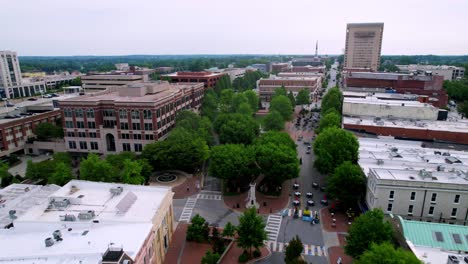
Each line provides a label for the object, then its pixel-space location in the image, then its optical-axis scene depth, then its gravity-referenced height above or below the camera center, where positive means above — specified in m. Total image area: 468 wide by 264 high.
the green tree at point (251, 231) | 40.94 -23.25
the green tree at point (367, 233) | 36.16 -20.87
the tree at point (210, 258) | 38.19 -25.03
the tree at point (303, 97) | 144.88 -19.13
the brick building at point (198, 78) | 156.12 -10.75
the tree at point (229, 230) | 43.69 -24.44
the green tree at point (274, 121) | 100.06 -21.17
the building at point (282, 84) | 169.12 -16.02
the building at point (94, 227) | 31.67 -20.32
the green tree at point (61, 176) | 57.81 -22.09
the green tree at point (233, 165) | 60.00 -21.19
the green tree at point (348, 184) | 52.82 -22.01
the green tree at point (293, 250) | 38.81 -24.35
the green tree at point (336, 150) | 61.06 -19.06
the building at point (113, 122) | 82.75 -17.76
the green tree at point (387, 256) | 28.33 -18.84
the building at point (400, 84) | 129.09 -13.11
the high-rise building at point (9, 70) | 157.00 -6.02
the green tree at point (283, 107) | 118.81 -19.45
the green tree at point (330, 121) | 86.81 -18.51
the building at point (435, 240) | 33.38 -21.15
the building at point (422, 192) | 46.31 -20.68
